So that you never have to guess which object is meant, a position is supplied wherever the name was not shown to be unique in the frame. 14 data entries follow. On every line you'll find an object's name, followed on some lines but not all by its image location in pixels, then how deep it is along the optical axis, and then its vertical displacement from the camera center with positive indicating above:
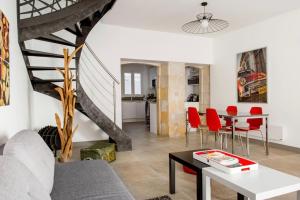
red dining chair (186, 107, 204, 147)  4.65 -0.47
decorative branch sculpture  3.07 -0.21
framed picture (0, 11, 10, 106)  2.05 +0.36
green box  3.56 -0.91
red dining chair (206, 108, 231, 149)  4.12 -0.51
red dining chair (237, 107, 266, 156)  4.46 -0.54
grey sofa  0.98 -0.53
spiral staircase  2.91 +0.76
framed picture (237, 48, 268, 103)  5.03 +0.45
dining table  3.84 -0.37
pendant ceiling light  3.84 +1.62
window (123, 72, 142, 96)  9.98 +0.64
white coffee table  1.48 -0.64
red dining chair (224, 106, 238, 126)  4.71 -0.34
